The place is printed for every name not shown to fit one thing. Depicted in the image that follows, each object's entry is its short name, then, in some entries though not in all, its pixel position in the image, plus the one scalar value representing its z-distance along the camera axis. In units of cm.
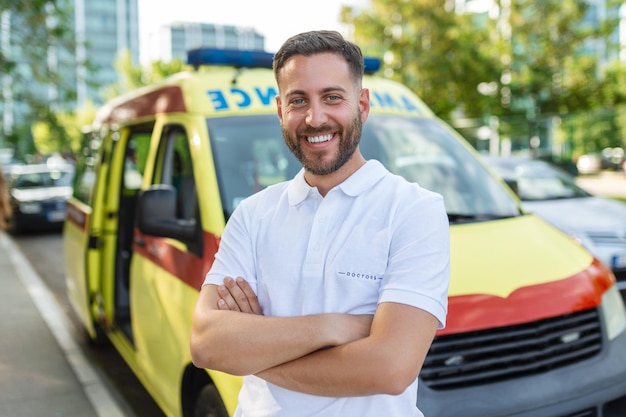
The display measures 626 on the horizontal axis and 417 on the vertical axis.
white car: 646
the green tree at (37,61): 1079
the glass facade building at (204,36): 12244
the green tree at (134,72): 3617
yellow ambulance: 252
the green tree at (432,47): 2017
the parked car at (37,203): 1427
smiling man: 166
